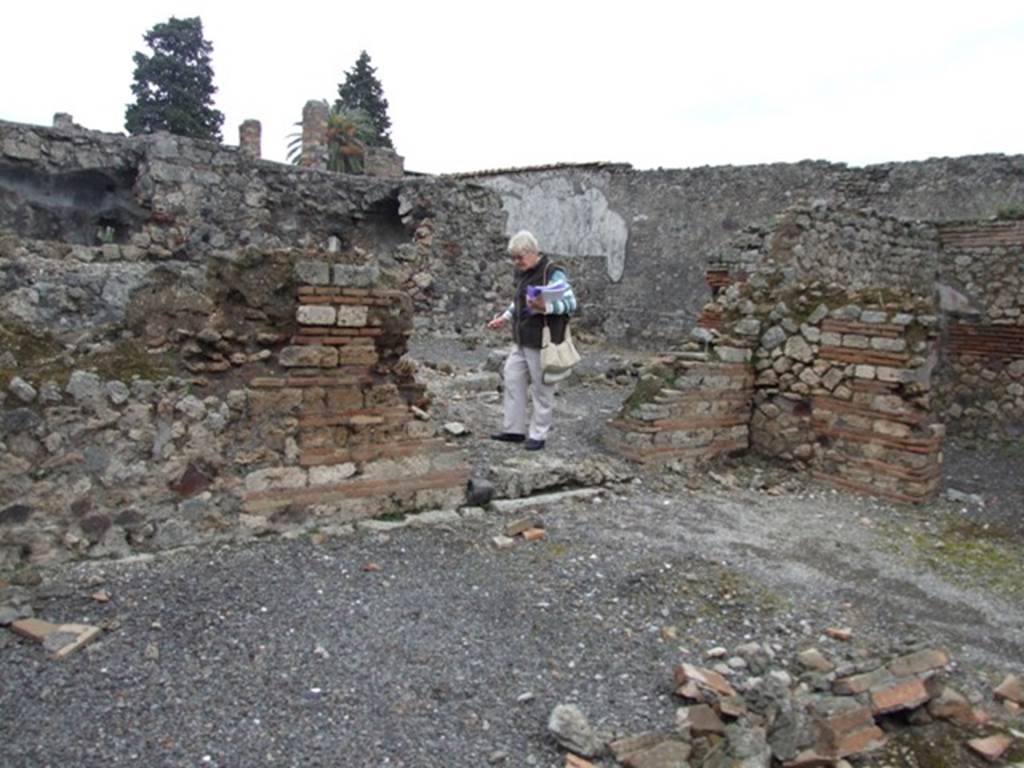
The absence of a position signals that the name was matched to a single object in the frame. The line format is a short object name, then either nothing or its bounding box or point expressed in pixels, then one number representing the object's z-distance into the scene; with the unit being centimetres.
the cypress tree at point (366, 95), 3728
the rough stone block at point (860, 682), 337
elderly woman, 619
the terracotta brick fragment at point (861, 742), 308
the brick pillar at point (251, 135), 1709
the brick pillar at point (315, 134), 1744
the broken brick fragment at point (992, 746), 311
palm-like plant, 2989
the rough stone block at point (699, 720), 309
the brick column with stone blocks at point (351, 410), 442
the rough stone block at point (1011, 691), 350
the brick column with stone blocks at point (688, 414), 661
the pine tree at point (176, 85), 3206
